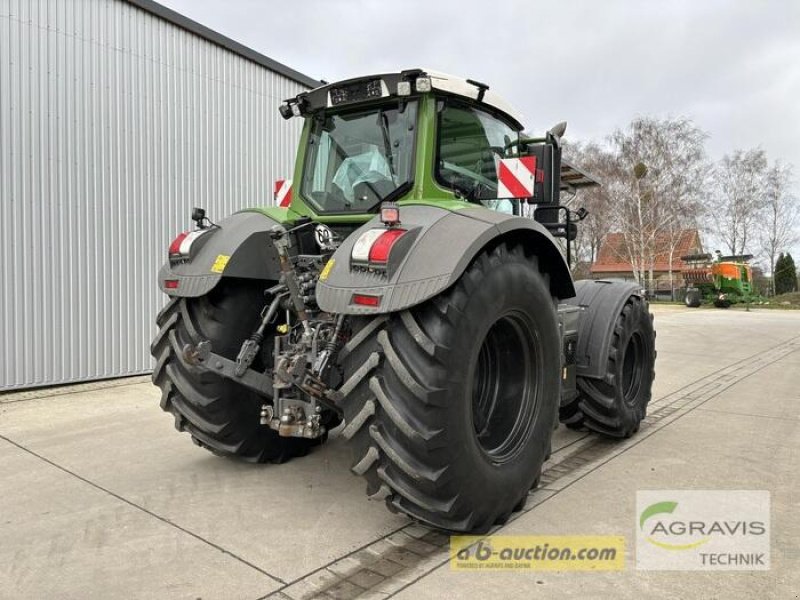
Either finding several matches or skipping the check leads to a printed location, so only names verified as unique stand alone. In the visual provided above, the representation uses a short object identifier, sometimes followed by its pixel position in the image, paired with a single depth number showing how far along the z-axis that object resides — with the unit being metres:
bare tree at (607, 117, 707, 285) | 30.62
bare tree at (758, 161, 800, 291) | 39.94
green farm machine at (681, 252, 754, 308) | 26.11
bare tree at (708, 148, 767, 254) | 38.19
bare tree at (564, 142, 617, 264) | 32.47
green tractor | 2.49
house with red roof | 34.71
